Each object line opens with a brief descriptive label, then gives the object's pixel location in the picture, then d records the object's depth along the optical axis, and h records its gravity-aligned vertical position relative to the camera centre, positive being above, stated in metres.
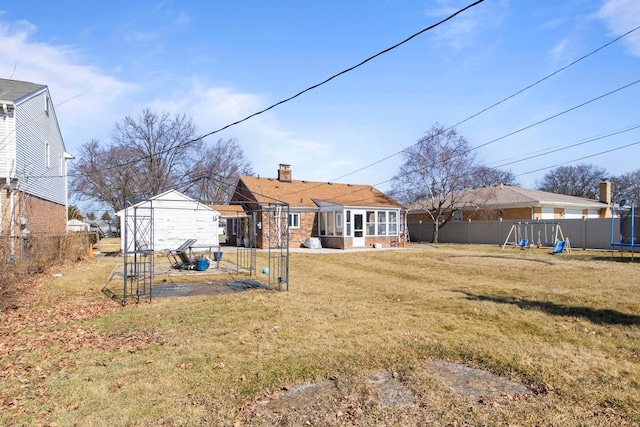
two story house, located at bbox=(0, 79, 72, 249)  16.23 +3.18
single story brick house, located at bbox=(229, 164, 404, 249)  25.73 +0.56
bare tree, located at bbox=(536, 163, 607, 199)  54.34 +5.79
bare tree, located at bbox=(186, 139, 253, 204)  44.72 +6.36
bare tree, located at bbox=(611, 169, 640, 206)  51.42 +4.68
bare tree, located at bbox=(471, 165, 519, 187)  30.77 +4.63
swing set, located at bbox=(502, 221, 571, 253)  25.22 -0.74
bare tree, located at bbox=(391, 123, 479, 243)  30.22 +3.91
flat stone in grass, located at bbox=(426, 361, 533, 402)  4.08 -1.73
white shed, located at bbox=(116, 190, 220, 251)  22.80 -0.01
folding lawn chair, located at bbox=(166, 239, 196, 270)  14.91 -1.37
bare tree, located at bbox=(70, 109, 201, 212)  40.34 +6.22
